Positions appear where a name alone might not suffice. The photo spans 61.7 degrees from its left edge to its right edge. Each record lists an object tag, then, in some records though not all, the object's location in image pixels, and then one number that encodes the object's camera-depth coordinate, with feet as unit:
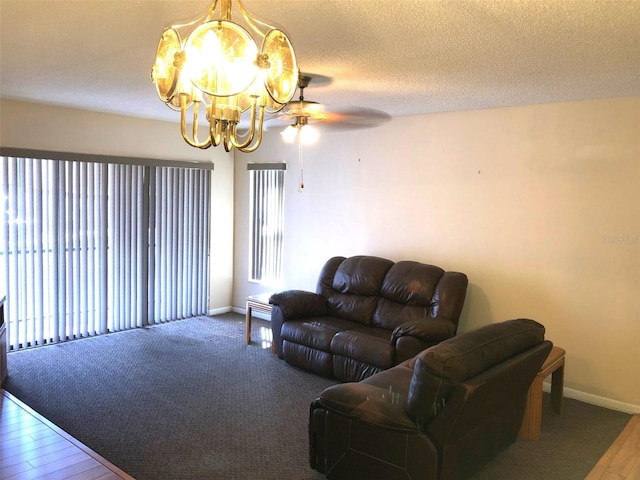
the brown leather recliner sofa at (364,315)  13.74
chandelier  5.57
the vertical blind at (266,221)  21.45
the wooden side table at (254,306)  17.62
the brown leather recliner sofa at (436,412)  8.16
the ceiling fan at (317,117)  12.15
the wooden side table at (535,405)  11.55
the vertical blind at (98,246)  16.58
